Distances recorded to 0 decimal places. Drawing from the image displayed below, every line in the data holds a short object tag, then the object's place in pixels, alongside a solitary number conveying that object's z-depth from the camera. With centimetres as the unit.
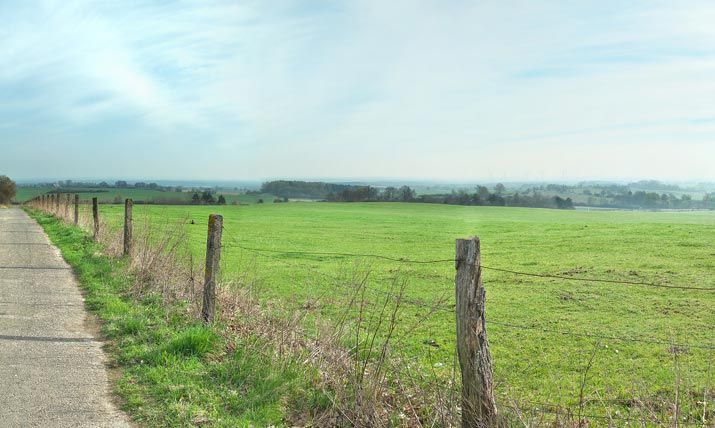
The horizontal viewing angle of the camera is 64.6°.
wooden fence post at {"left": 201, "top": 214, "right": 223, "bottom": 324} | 817
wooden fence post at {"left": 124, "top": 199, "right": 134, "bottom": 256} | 1537
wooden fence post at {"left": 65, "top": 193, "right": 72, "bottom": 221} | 3209
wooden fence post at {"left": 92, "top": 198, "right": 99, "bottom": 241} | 2020
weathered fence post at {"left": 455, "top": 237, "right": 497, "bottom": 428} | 462
